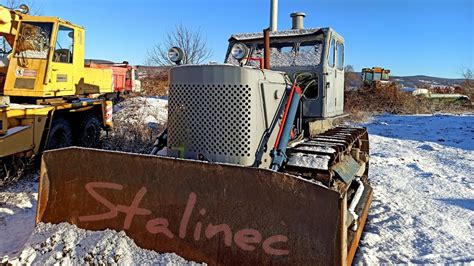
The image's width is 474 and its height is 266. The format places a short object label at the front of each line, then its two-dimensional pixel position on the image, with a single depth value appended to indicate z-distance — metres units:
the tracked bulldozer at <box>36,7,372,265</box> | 2.67
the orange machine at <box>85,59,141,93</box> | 16.57
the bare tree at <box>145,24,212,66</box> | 20.42
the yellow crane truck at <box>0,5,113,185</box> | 6.05
